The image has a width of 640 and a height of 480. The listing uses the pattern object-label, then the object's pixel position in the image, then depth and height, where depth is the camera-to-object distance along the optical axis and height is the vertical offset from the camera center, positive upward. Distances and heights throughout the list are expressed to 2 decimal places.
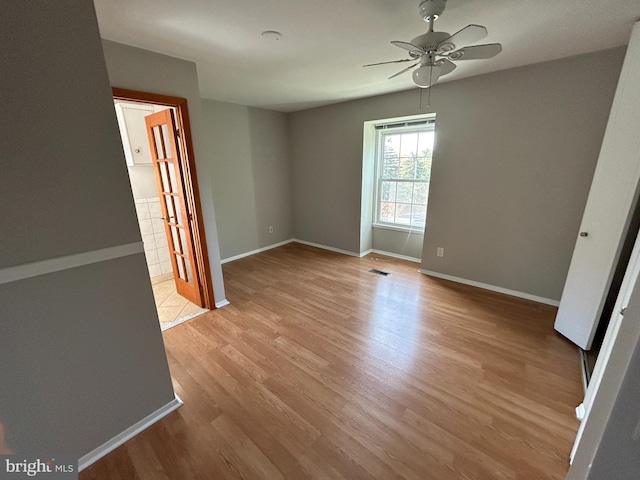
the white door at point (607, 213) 1.64 -0.29
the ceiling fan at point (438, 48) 1.39 +0.74
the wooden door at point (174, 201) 2.39 -0.25
